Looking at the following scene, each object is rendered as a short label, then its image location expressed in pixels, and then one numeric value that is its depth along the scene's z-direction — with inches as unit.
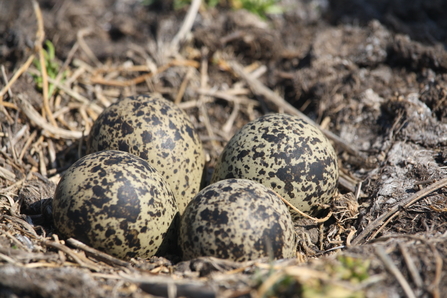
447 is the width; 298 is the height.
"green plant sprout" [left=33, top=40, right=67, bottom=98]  166.1
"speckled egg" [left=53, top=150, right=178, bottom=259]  103.0
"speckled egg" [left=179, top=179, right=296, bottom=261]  100.2
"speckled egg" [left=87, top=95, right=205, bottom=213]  122.0
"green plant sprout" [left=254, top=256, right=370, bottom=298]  75.5
